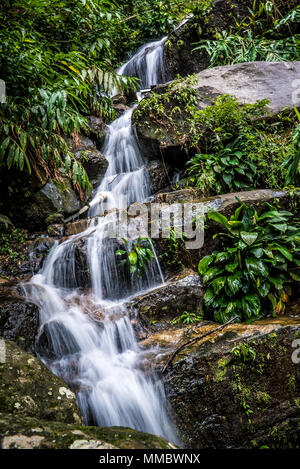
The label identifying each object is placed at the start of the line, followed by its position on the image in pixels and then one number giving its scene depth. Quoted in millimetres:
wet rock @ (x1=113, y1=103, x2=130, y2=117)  8156
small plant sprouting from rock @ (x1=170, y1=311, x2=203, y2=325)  3439
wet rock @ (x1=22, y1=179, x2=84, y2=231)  5488
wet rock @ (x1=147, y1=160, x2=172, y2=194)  6375
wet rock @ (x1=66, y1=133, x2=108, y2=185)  6304
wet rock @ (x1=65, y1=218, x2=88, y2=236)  5328
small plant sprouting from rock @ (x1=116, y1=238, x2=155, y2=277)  3979
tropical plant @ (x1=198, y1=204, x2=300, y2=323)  3211
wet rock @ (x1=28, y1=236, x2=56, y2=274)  4712
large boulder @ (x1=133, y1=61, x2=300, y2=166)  5910
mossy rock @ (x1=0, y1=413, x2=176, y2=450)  1262
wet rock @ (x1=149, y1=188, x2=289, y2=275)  3990
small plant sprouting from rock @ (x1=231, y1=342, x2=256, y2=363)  2523
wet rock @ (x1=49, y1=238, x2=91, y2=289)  4309
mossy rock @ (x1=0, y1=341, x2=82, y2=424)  1895
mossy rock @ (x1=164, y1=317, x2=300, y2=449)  2348
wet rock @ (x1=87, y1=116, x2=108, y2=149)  7141
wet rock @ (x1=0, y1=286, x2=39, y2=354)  3109
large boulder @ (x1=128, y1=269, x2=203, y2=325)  3568
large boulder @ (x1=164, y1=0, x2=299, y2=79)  7473
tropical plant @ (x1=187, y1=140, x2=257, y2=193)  4820
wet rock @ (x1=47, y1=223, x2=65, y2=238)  5285
